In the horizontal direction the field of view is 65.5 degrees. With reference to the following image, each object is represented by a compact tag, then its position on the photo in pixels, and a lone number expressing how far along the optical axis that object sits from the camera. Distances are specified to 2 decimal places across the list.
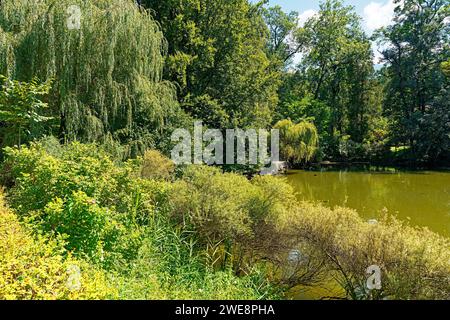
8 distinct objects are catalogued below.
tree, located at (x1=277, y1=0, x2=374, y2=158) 25.93
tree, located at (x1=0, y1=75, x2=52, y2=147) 6.54
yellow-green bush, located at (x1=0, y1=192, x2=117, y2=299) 2.52
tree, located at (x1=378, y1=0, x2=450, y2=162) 22.73
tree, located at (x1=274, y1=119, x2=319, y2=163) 21.19
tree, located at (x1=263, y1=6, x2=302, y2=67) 28.45
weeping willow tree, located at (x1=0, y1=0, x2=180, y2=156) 7.47
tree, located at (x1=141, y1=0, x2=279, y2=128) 13.68
